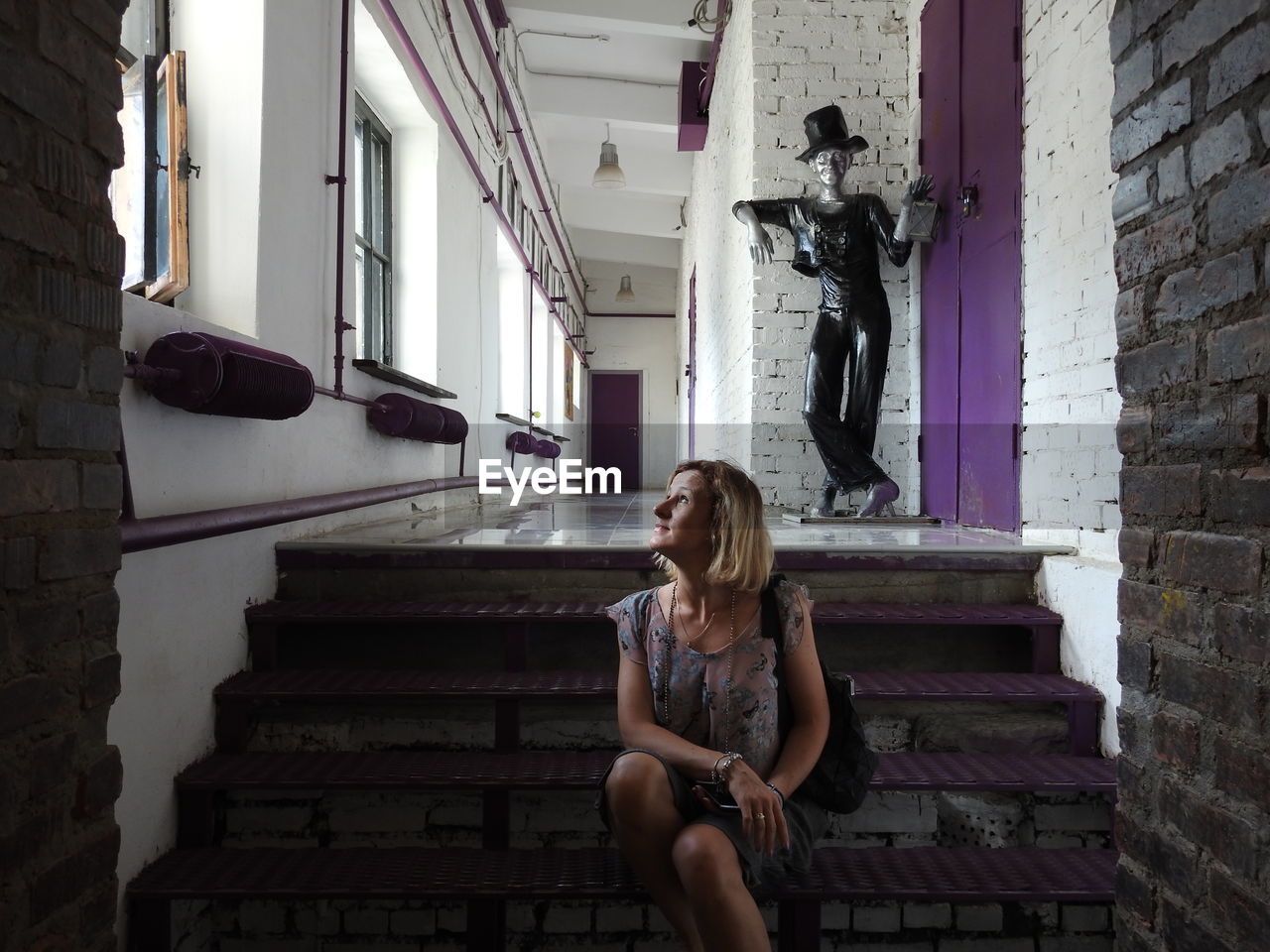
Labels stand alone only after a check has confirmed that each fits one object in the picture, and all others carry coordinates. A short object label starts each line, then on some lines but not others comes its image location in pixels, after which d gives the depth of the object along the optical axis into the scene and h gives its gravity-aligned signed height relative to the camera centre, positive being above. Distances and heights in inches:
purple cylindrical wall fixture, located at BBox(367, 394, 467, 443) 137.8 +10.3
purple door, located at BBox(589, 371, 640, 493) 598.9 +41.8
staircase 66.1 -30.2
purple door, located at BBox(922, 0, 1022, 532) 127.4 +37.4
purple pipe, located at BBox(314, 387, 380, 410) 116.1 +12.0
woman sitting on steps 54.1 -17.3
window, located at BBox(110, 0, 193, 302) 84.6 +31.7
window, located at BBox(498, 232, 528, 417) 299.7 +55.4
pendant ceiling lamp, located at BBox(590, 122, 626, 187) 304.8 +116.3
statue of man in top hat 157.1 +33.3
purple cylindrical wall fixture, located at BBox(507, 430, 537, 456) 277.4 +12.1
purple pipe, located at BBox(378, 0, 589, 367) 143.6 +80.3
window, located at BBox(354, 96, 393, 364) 159.6 +49.9
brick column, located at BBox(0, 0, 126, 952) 42.4 +0.2
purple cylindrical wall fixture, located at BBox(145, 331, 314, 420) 71.4 +9.2
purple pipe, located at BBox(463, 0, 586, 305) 202.8 +116.7
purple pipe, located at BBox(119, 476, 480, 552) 65.5 -4.4
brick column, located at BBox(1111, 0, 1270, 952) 45.3 +0.7
